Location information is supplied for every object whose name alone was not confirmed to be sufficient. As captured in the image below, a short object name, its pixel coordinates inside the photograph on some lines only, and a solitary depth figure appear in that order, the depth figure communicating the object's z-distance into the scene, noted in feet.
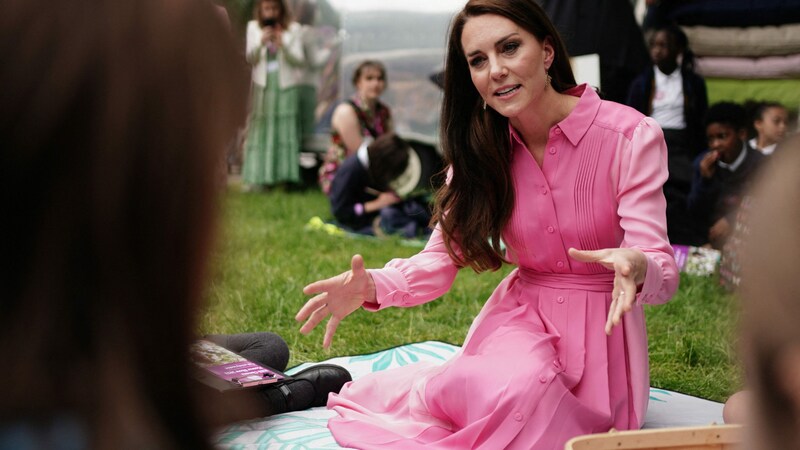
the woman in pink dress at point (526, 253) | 9.37
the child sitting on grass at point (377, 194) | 24.25
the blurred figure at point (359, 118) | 27.20
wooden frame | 7.74
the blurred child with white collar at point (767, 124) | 19.60
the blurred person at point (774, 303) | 2.88
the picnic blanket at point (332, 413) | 10.23
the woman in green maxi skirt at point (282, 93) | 33.19
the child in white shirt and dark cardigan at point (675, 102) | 20.93
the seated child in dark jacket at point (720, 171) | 19.98
